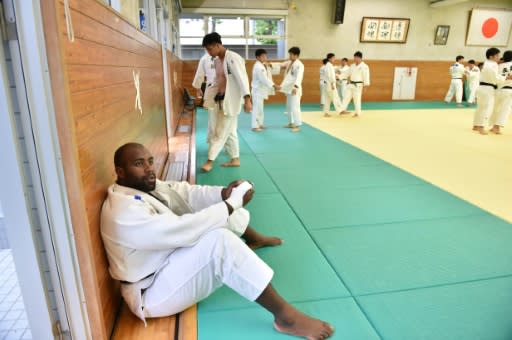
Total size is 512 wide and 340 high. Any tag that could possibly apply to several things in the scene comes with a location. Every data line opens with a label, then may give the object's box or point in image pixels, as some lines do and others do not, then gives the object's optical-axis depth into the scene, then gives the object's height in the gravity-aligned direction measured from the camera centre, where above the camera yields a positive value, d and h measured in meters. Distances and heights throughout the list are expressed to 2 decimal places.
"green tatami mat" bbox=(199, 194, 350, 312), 1.99 -1.20
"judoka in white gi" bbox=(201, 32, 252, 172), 4.16 -0.27
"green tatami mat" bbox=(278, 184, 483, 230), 3.00 -1.16
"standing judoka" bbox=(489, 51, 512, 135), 6.43 -0.39
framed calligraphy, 12.74 +1.61
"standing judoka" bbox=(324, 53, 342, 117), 8.77 -0.26
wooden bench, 1.67 -1.20
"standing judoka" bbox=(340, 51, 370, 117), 8.96 -0.10
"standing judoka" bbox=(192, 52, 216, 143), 4.49 -0.13
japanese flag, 13.42 +1.84
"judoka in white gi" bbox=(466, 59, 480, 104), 11.62 -0.05
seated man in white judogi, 1.55 -0.80
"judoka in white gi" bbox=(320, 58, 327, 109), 9.09 -0.12
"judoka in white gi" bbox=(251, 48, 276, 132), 7.02 -0.27
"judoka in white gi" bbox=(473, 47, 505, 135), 6.50 -0.23
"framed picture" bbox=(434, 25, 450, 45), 13.30 +1.53
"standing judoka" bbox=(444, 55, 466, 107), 11.45 -0.06
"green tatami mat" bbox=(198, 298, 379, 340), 1.71 -1.22
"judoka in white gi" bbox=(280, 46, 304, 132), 7.08 -0.25
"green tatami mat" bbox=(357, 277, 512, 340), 1.74 -1.21
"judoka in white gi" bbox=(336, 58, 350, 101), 10.09 -0.01
